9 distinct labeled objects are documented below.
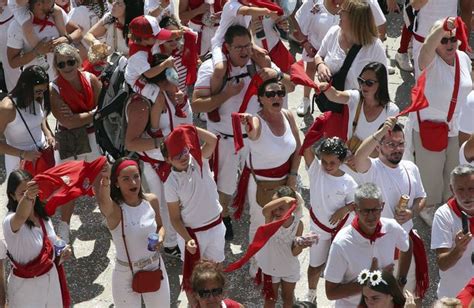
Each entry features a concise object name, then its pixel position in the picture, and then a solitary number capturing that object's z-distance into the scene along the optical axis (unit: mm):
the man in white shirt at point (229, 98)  17453
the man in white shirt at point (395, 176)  15375
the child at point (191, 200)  15320
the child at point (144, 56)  16891
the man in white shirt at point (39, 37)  19594
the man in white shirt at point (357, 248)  13875
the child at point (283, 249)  15062
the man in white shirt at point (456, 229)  14141
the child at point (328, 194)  15422
